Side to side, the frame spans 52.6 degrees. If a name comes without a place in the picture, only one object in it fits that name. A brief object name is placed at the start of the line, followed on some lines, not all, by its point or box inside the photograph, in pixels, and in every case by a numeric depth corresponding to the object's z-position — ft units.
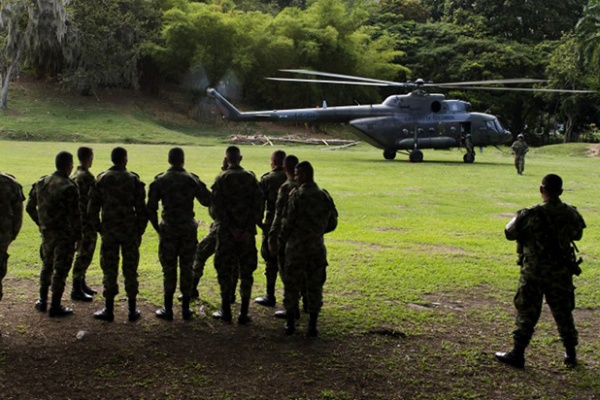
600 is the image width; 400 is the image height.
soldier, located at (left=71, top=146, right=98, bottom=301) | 18.74
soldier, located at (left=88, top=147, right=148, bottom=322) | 17.15
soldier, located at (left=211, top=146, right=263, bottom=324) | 17.43
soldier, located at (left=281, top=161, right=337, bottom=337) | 16.47
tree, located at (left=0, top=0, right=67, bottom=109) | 111.34
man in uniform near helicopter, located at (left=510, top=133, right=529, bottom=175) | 59.21
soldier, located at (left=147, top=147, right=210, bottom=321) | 17.22
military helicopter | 74.43
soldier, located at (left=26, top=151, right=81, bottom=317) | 17.04
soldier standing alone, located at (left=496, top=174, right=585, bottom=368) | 14.61
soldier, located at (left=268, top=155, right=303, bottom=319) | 17.43
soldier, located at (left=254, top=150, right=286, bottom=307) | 19.47
